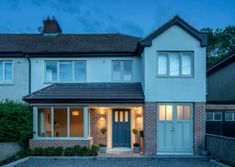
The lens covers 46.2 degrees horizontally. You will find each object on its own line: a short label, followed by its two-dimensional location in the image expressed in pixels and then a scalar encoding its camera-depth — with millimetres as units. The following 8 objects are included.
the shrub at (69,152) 14633
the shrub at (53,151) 14672
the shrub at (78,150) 14666
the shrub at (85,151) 14668
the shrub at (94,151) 14703
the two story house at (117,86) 15039
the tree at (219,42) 40625
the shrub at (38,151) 14680
